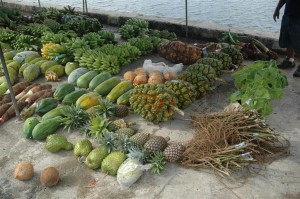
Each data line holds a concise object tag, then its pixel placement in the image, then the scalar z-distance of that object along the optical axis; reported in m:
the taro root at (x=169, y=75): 5.18
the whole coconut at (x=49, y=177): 3.34
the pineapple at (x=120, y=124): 4.20
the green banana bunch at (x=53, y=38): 6.69
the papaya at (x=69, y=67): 5.83
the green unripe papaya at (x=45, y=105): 4.64
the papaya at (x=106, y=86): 5.05
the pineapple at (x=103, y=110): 4.44
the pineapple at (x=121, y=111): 4.54
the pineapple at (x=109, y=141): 3.71
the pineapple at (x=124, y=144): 3.68
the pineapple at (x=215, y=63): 5.27
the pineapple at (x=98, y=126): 4.00
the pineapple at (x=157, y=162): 3.48
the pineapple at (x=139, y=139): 3.75
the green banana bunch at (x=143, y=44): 6.52
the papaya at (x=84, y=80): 5.35
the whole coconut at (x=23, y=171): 3.48
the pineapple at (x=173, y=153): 3.56
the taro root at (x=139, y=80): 5.10
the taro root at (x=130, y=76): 5.26
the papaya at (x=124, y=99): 4.74
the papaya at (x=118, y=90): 4.87
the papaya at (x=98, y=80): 5.21
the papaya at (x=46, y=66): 5.88
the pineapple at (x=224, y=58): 5.51
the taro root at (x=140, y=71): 5.31
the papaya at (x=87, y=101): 4.61
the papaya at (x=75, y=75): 5.52
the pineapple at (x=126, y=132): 3.97
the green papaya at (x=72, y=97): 4.78
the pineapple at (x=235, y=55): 5.73
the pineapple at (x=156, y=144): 3.62
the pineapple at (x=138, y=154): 3.51
